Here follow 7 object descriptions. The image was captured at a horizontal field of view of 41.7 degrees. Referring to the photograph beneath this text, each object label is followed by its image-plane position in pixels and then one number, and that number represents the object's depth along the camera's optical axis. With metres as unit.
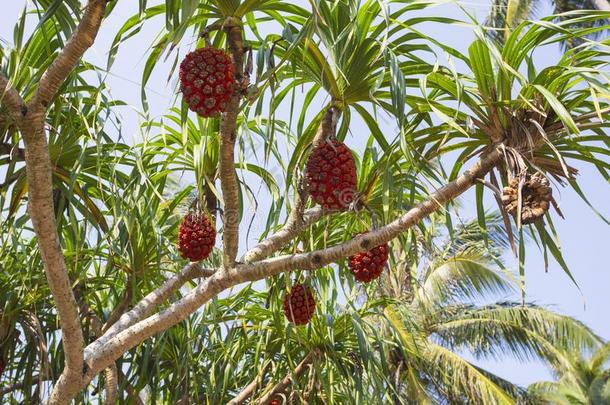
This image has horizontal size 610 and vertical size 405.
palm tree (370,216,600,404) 10.57
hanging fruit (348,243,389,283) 2.62
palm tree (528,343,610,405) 16.03
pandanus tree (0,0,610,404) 2.14
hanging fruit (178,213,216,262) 2.67
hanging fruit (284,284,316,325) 2.93
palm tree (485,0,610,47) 12.20
